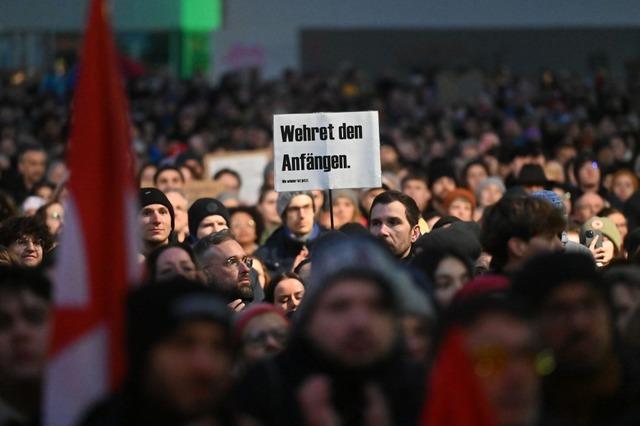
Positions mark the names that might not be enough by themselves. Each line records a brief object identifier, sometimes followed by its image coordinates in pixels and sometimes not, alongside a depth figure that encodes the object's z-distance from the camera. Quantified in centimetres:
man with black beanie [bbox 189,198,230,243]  1876
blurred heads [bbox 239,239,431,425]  923
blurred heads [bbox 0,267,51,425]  1001
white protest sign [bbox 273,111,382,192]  1817
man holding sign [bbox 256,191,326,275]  2096
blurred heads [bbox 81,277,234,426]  886
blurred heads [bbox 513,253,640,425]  968
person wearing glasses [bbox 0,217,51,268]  1694
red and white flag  943
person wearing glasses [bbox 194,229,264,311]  1493
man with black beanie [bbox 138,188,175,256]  1682
